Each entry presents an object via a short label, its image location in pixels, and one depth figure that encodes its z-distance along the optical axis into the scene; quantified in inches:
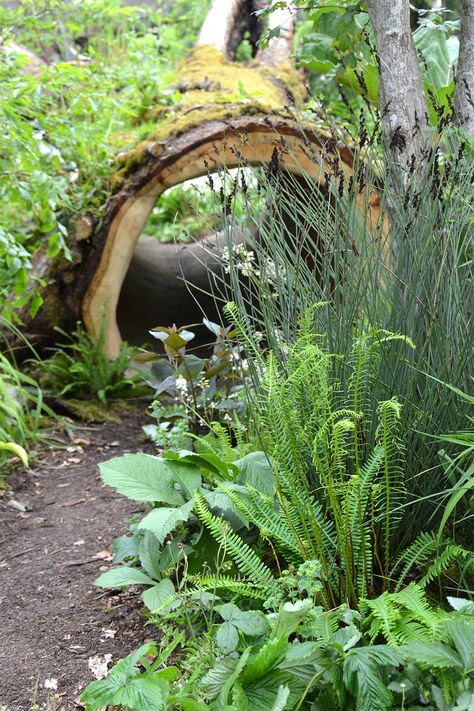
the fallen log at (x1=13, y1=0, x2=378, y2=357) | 165.5
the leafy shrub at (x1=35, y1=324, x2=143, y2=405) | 177.2
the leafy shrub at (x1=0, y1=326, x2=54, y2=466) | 139.8
